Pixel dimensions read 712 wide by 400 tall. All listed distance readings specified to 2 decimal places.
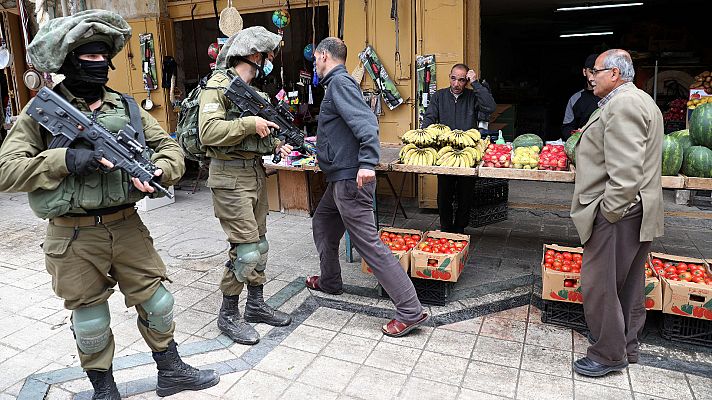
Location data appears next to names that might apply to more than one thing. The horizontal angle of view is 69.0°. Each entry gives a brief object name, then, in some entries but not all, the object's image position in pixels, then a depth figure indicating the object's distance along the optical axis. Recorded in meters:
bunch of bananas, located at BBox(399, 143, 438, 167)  5.04
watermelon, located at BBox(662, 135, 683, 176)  4.18
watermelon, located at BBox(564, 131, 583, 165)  4.51
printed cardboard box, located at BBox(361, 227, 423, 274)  4.49
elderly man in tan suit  3.11
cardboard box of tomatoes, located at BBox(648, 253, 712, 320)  3.65
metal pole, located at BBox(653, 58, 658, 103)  9.84
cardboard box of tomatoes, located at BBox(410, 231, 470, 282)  4.37
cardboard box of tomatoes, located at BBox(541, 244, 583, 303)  3.98
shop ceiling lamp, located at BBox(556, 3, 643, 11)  10.36
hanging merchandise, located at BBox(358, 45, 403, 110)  7.53
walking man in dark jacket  3.98
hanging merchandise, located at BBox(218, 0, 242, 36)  7.61
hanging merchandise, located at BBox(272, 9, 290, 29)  8.13
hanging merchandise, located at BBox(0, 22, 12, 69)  9.72
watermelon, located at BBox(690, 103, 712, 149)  4.33
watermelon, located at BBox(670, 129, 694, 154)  4.39
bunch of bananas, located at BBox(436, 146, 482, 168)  4.82
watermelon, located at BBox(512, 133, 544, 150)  5.08
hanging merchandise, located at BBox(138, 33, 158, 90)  9.34
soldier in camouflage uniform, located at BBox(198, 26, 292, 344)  3.74
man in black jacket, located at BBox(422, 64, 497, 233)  6.04
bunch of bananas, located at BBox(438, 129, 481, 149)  5.10
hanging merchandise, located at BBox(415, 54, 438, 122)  7.23
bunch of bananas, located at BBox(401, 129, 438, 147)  5.22
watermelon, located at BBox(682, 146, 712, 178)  4.10
